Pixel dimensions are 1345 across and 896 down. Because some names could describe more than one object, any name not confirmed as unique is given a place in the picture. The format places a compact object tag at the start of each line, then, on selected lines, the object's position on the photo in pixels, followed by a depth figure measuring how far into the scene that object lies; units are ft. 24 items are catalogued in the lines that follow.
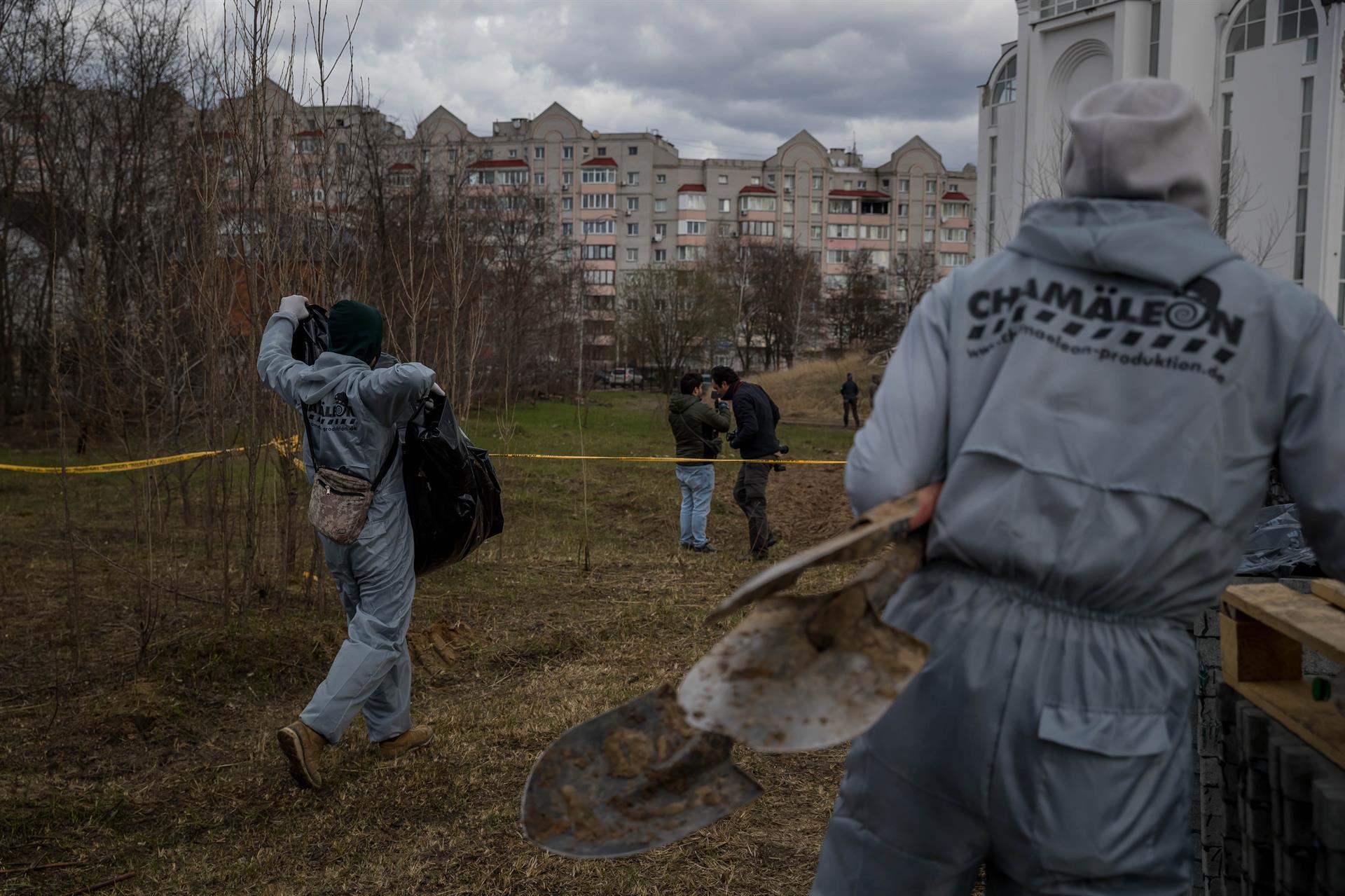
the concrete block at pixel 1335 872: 6.30
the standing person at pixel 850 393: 101.40
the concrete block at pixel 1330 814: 6.32
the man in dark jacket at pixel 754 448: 33.01
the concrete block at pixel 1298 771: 6.89
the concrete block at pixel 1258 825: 7.47
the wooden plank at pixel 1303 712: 6.97
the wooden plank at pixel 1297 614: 7.09
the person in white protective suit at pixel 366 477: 13.94
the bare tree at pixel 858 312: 210.79
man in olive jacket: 34.63
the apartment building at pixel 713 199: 278.26
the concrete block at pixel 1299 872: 6.84
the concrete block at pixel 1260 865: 7.42
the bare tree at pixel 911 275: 219.59
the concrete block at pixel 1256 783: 7.58
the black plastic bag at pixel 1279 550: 10.85
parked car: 193.36
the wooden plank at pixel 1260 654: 8.43
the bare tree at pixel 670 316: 154.30
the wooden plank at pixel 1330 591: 7.84
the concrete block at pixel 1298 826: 6.87
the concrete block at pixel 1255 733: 7.68
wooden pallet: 7.23
